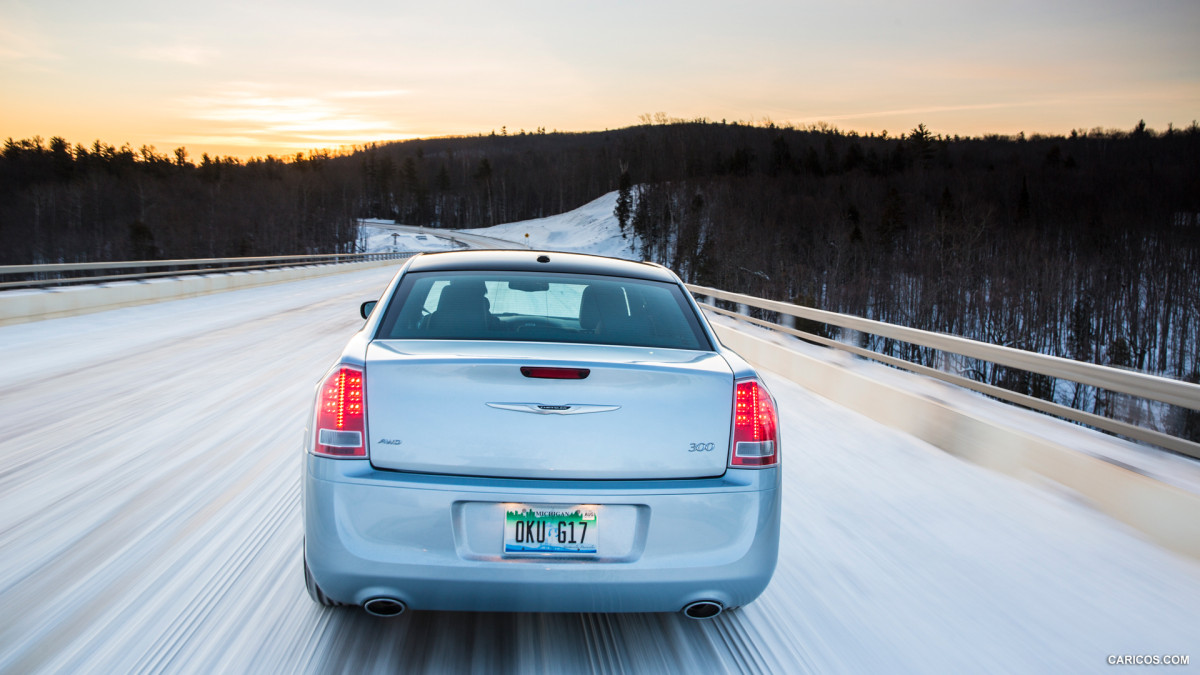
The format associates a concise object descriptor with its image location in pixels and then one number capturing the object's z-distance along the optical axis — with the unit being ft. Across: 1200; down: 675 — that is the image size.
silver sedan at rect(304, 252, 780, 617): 8.46
